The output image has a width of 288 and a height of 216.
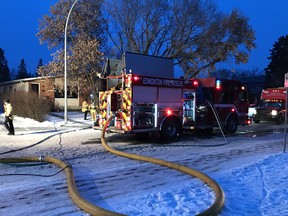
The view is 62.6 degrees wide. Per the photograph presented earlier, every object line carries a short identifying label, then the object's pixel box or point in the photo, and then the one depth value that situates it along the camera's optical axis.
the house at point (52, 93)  22.40
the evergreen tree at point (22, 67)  62.49
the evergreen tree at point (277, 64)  34.72
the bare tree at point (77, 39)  17.58
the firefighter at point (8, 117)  9.66
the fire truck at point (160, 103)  8.16
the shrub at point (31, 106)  13.91
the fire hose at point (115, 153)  3.23
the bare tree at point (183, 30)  18.87
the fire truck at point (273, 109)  15.64
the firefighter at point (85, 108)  15.73
